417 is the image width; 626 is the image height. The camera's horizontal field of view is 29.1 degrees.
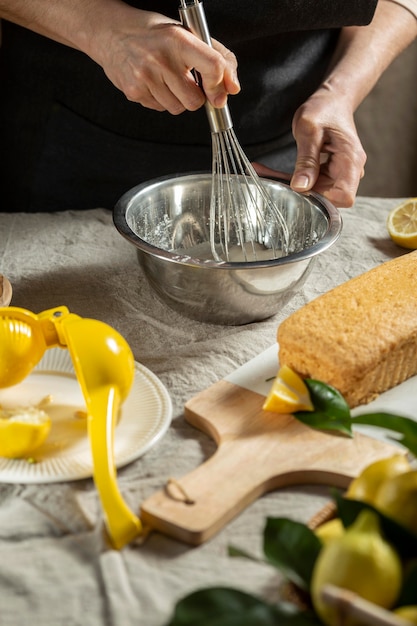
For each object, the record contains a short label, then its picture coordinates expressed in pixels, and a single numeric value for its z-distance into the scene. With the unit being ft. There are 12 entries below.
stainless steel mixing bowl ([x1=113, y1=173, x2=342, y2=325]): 3.24
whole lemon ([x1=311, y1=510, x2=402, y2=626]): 1.79
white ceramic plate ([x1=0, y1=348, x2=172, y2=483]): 2.55
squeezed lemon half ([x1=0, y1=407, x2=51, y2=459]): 2.52
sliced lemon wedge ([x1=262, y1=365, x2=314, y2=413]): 2.84
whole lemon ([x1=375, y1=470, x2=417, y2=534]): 1.97
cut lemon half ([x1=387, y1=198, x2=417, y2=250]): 4.19
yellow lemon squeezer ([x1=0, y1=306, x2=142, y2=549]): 2.35
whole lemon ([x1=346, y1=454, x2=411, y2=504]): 2.09
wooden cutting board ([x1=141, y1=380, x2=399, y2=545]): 2.36
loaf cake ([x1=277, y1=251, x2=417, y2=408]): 2.90
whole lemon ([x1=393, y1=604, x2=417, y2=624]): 1.72
